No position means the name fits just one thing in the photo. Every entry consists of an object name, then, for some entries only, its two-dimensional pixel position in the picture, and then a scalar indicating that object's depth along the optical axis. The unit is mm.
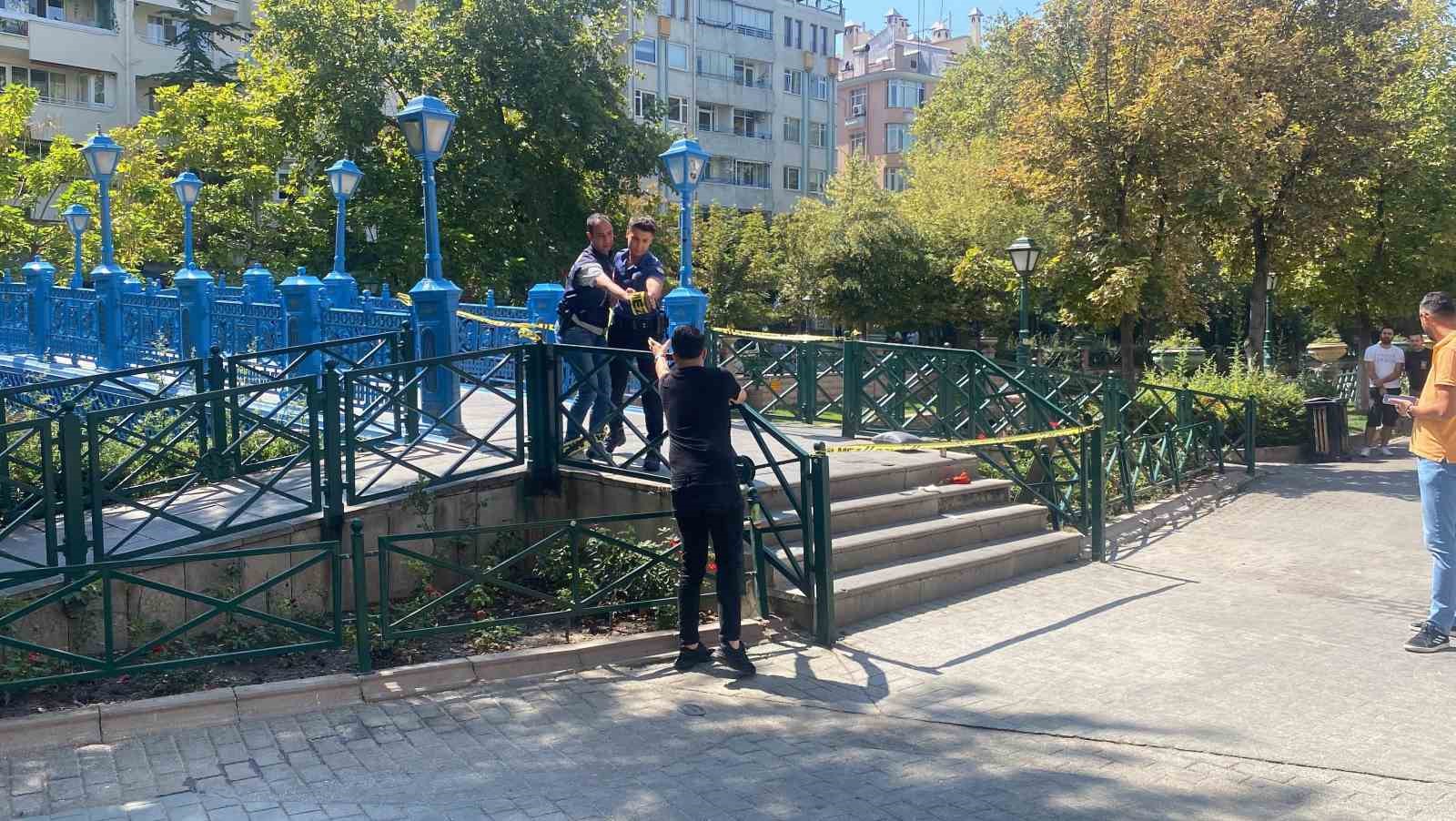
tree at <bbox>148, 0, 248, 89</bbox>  39844
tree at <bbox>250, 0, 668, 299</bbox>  27078
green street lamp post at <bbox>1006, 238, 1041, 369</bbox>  18031
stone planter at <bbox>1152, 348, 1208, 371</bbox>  22156
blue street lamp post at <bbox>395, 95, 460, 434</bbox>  10281
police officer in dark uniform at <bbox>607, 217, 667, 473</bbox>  8594
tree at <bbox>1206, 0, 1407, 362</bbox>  15406
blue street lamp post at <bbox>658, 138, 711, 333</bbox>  10992
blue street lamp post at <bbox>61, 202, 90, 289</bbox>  21422
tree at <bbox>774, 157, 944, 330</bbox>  32250
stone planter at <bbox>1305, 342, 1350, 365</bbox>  21425
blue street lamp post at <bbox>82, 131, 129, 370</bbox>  15586
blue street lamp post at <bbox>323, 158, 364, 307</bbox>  18922
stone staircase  7977
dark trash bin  17031
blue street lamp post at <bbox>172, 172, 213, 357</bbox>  13773
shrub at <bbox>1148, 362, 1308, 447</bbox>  16703
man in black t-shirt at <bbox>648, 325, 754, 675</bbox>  6531
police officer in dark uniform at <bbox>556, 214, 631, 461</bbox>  8914
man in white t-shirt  16859
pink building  66000
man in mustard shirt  6840
